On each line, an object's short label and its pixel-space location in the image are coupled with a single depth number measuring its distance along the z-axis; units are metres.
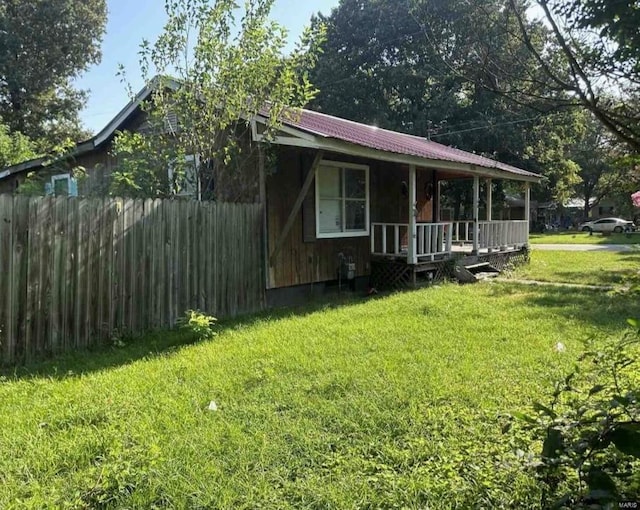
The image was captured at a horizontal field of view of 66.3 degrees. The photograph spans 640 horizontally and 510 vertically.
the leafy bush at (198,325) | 6.28
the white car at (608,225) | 39.50
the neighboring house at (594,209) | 59.08
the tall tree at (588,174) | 44.57
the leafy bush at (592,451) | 1.75
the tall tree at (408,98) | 28.91
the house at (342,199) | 8.68
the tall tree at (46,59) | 27.38
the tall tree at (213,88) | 8.08
